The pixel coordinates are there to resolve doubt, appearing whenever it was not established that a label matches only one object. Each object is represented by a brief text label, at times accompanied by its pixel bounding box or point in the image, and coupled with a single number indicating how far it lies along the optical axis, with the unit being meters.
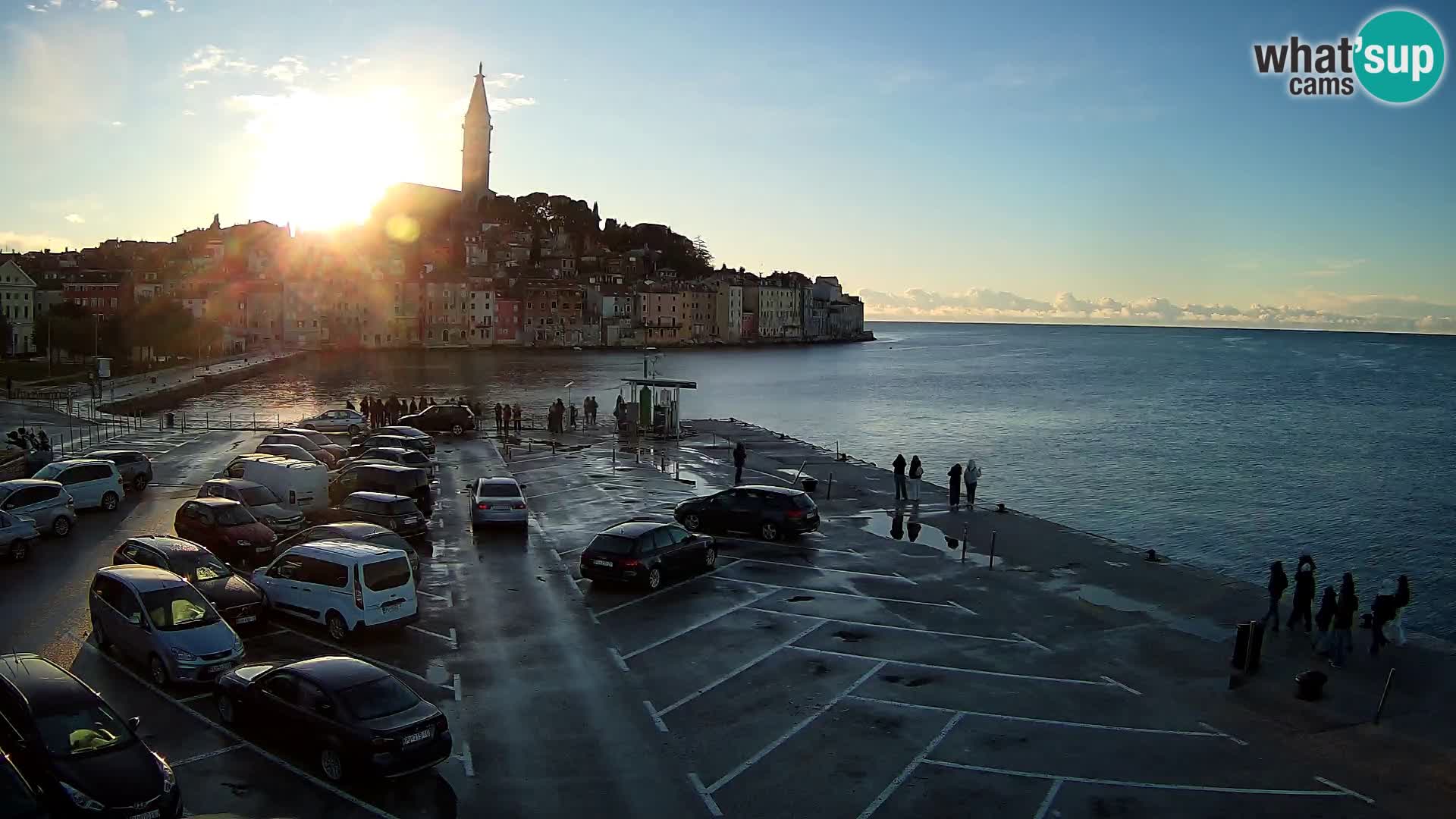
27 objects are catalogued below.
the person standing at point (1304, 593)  17.33
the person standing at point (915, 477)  30.62
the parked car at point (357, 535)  18.77
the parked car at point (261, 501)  23.33
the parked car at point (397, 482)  25.58
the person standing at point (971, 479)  29.42
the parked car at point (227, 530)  20.70
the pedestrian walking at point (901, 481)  31.00
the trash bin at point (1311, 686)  14.48
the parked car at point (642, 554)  19.61
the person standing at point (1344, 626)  15.72
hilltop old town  145.25
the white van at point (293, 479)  25.50
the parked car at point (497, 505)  24.66
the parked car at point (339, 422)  46.56
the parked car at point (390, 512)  23.22
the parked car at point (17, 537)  19.89
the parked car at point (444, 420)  47.34
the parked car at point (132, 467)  29.31
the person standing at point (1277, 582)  17.80
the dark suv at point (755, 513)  24.33
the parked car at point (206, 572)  15.85
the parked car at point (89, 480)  25.30
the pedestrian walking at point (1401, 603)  17.25
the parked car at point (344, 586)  15.90
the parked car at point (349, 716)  10.73
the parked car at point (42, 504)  21.91
